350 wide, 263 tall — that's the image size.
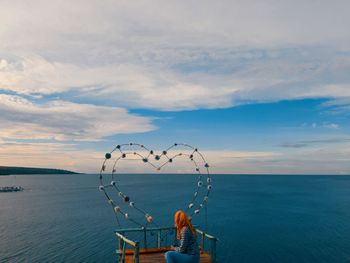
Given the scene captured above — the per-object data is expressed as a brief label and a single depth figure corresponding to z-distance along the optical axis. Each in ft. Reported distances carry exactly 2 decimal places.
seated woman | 31.50
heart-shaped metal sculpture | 42.04
